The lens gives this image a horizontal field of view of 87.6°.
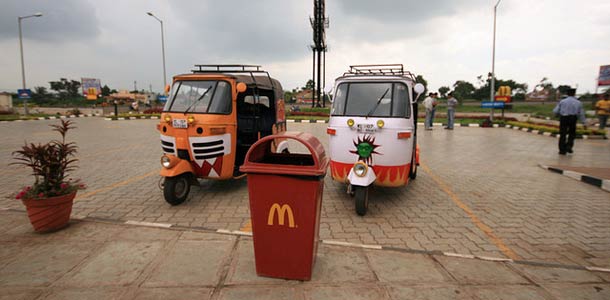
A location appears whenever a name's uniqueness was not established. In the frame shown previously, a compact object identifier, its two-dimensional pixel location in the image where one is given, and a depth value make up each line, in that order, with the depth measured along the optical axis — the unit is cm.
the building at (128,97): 7021
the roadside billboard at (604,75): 1598
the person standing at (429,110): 1684
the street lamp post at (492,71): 2137
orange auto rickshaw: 548
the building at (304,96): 8056
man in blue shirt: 960
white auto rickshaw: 512
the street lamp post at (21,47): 2814
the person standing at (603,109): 1425
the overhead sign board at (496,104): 2111
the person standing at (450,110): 1706
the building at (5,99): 3984
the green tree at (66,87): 7412
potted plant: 407
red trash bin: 292
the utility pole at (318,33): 3816
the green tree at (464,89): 6770
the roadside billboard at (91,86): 5006
